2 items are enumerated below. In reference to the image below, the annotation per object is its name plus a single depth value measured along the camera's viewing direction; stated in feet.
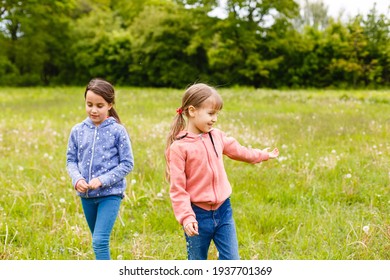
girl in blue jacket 22.13
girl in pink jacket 19.80
